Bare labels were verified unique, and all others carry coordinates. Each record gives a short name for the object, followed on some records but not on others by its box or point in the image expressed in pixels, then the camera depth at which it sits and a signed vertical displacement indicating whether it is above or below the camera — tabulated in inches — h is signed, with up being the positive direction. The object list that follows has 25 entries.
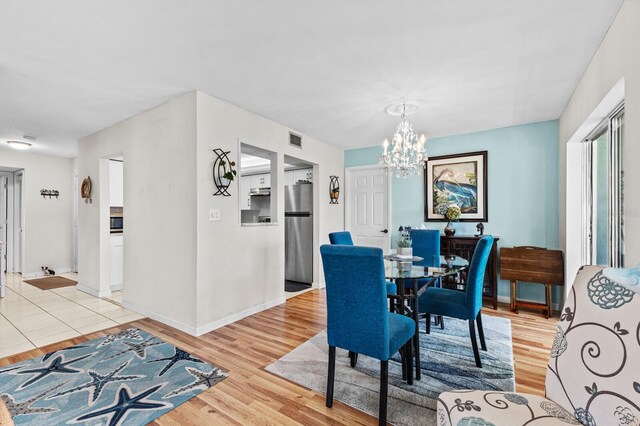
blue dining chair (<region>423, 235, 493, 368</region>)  91.7 -27.5
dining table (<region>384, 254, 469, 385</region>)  85.1 -18.3
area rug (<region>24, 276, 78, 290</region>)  193.3 -47.1
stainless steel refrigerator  197.6 -12.7
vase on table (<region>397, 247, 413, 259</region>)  115.2 -15.0
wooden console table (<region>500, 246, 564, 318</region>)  134.5 -25.6
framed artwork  166.6 +16.4
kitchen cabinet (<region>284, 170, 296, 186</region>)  227.8 +28.2
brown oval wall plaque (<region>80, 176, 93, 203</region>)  174.2 +14.0
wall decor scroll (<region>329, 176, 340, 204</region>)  202.5 +16.4
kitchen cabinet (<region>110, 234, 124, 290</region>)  179.3 -29.3
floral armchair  38.2 -22.4
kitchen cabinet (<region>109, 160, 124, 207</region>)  180.1 +19.3
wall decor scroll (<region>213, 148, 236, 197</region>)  123.3 +17.5
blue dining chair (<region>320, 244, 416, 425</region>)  65.7 -22.3
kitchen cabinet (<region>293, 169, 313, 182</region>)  212.5 +28.9
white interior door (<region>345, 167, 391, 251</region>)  199.8 +5.4
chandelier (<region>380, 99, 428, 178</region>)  123.3 +25.4
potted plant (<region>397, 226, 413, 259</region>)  115.4 -13.3
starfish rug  70.8 -47.3
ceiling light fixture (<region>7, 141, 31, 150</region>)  184.9 +43.8
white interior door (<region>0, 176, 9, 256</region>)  240.4 +7.0
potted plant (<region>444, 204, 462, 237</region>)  163.5 -1.3
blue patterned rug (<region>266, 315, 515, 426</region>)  74.0 -47.3
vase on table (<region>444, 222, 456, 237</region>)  163.0 -9.5
